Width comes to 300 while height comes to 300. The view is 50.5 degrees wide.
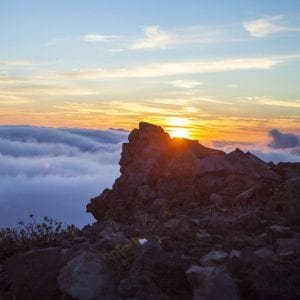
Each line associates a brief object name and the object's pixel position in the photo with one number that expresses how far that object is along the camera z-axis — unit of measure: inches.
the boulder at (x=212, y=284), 185.8
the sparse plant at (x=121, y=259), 215.8
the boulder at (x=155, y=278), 196.5
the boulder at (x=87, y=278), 206.8
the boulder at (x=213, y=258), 216.5
